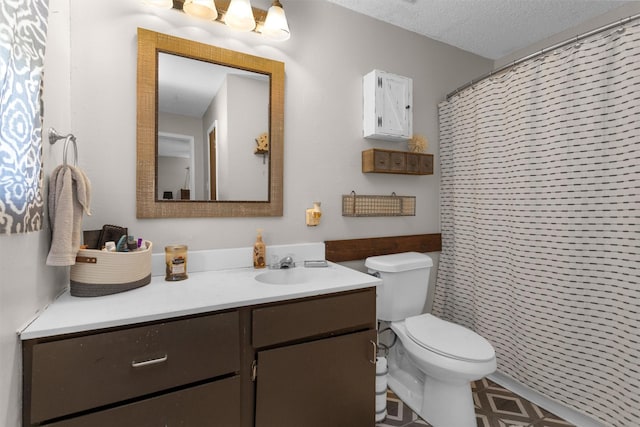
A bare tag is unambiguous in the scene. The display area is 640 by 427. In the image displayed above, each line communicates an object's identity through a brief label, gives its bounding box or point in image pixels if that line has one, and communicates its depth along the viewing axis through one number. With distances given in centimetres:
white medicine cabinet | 193
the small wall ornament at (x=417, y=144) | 214
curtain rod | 137
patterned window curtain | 71
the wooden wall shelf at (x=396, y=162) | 194
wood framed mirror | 142
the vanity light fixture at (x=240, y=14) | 143
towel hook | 105
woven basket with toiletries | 109
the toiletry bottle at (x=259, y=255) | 162
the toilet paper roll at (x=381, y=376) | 166
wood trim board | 191
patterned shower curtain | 140
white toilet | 145
